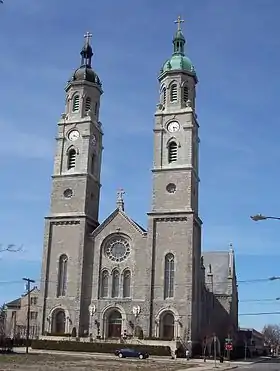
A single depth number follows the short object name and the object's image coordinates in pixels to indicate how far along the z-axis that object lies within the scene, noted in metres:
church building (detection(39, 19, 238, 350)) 66.31
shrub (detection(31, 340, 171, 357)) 60.59
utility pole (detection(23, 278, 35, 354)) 59.85
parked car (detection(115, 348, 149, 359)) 57.27
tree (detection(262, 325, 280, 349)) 154.10
